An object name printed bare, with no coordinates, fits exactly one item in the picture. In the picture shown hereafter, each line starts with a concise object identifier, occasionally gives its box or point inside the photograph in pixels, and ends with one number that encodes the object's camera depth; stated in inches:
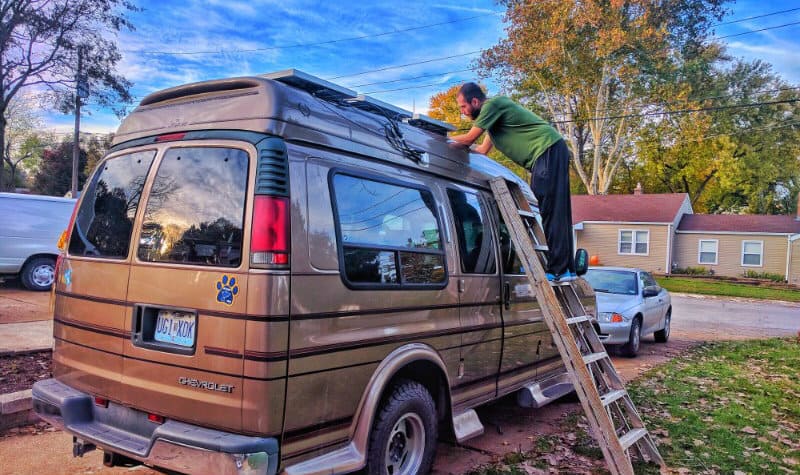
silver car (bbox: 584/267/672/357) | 378.3
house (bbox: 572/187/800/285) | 1224.8
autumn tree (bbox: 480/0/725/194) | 1210.0
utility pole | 866.8
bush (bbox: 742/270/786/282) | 1185.4
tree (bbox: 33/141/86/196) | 1731.1
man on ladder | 183.0
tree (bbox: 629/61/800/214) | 1521.9
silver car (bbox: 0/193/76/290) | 477.7
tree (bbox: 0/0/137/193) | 805.2
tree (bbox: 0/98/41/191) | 1527.3
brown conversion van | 110.8
